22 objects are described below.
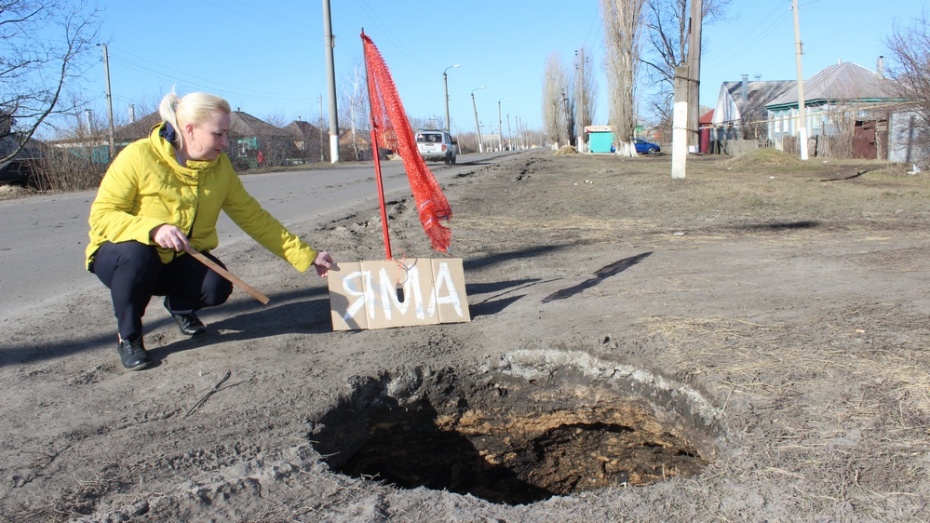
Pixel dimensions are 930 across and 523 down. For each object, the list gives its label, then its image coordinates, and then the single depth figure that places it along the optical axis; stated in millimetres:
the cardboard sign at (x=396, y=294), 4031
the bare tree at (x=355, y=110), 60375
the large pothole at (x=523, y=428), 3160
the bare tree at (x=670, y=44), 38062
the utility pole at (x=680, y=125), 14531
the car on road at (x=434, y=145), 29953
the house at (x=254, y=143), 28562
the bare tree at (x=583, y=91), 74312
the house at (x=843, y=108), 24094
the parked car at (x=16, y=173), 18375
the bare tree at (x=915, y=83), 16297
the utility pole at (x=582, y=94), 74062
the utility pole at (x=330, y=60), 30766
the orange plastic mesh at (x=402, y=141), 4328
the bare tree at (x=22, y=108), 18234
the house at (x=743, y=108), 43531
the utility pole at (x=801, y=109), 25969
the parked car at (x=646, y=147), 53428
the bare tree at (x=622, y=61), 40875
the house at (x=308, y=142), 41500
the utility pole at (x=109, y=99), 22762
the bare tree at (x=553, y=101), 82750
